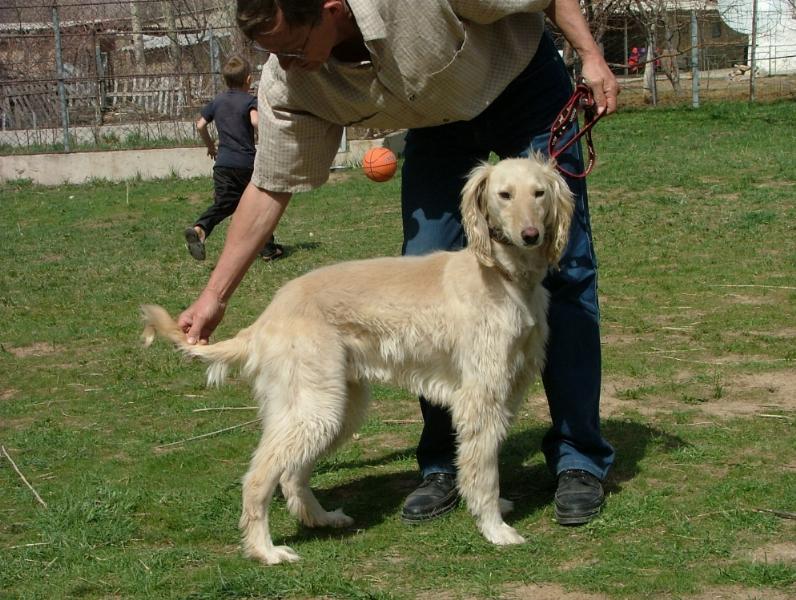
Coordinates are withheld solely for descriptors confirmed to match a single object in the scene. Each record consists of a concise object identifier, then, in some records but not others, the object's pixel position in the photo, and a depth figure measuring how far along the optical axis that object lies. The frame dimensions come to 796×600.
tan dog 4.03
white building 21.12
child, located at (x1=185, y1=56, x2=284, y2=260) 10.62
